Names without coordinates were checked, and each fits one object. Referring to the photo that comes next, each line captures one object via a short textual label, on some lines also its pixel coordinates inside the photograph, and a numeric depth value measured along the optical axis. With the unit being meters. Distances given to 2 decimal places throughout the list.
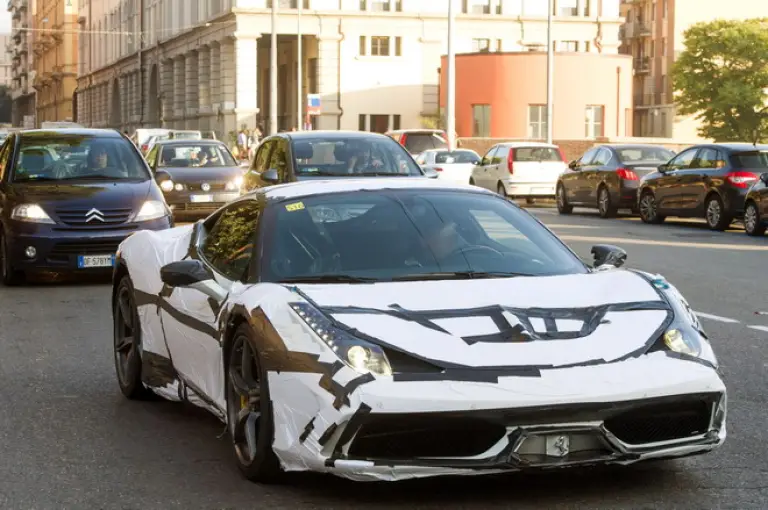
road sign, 56.38
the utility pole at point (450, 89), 50.59
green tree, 87.44
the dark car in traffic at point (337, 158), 18.58
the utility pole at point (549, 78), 51.06
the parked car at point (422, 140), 45.47
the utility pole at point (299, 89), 73.88
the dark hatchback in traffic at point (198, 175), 26.98
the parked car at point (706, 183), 25.89
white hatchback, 36.06
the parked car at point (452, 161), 40.47
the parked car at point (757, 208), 24.11
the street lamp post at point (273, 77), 57.91
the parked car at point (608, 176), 30.67
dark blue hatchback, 15.30
